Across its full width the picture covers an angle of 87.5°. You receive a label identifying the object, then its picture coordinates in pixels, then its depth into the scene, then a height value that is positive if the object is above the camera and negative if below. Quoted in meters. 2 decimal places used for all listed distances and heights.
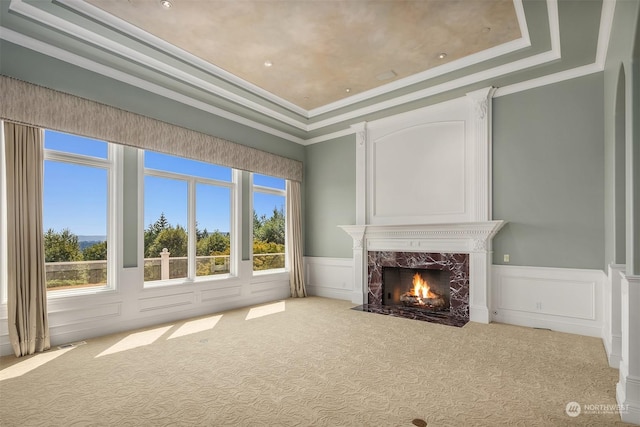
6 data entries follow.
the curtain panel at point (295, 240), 6.81 -0.56
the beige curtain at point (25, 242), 3.57 -0.29
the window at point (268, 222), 6.46 -0.17
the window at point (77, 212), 4.07 +0.04
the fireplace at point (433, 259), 4.93 -0.78
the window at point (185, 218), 4.97 -0.06
